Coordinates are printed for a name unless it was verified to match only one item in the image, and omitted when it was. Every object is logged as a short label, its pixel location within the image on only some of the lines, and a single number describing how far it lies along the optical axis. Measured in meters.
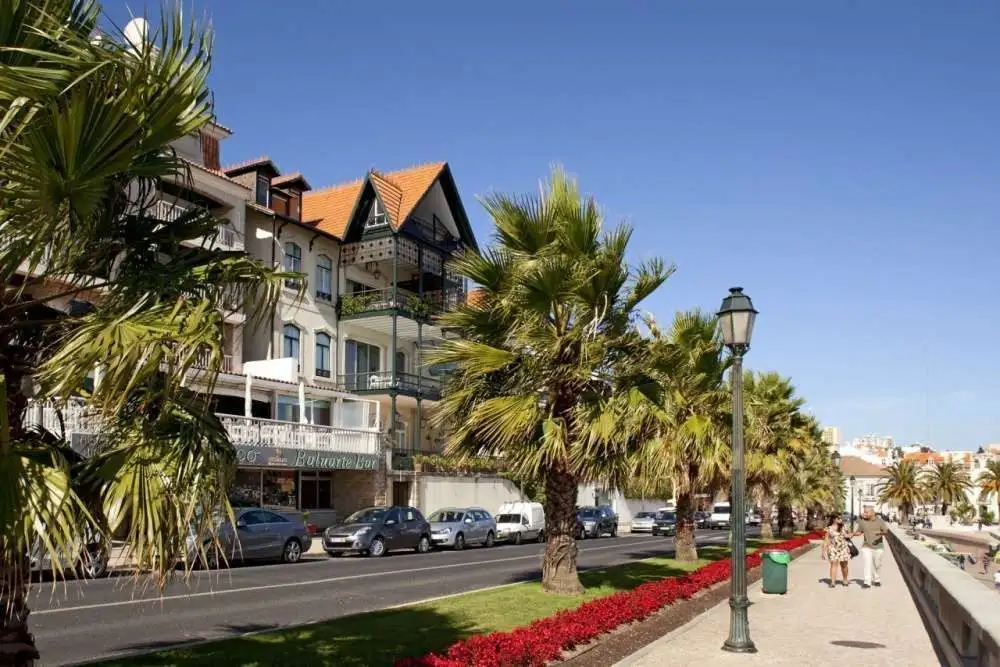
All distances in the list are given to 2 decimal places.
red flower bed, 8.41
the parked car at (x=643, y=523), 51.41
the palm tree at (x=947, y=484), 114.12
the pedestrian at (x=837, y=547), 19.69
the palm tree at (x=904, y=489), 100.50
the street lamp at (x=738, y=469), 11.04
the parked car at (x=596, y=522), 43.62
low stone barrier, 7.00
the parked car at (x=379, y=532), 28.02
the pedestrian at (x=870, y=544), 19.55
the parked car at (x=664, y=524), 50.56
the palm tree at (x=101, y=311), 5.03
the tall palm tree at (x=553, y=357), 14.12
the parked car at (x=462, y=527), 33.44
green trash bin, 17.58
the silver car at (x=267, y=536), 23.20
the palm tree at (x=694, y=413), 20.31
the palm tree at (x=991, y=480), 110.69
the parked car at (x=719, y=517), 60.25
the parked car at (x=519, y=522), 38.06
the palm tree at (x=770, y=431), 32.19
